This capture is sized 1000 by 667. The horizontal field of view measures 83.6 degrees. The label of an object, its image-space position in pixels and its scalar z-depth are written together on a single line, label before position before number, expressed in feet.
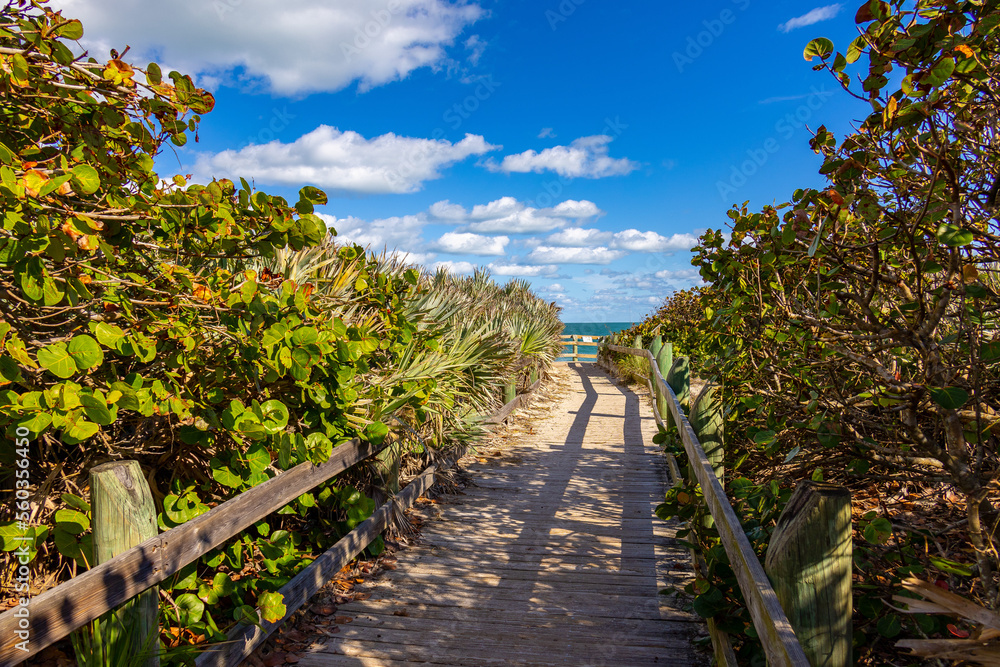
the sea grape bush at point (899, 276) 5.53
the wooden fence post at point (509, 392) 32.45
